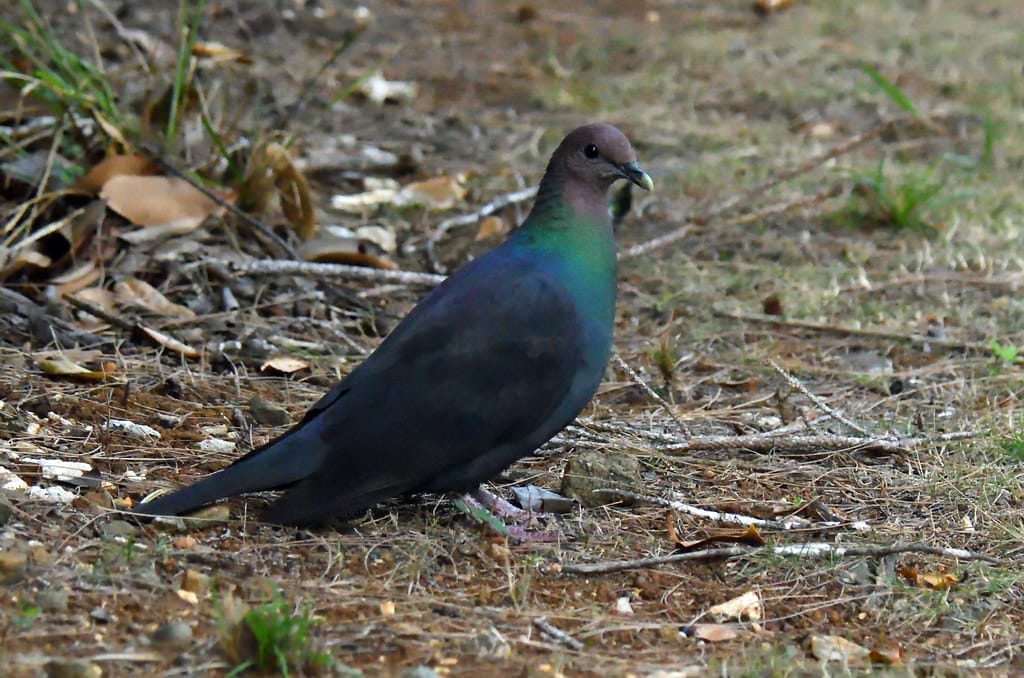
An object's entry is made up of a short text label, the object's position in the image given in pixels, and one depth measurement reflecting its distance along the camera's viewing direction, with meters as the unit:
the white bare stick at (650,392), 7.59
